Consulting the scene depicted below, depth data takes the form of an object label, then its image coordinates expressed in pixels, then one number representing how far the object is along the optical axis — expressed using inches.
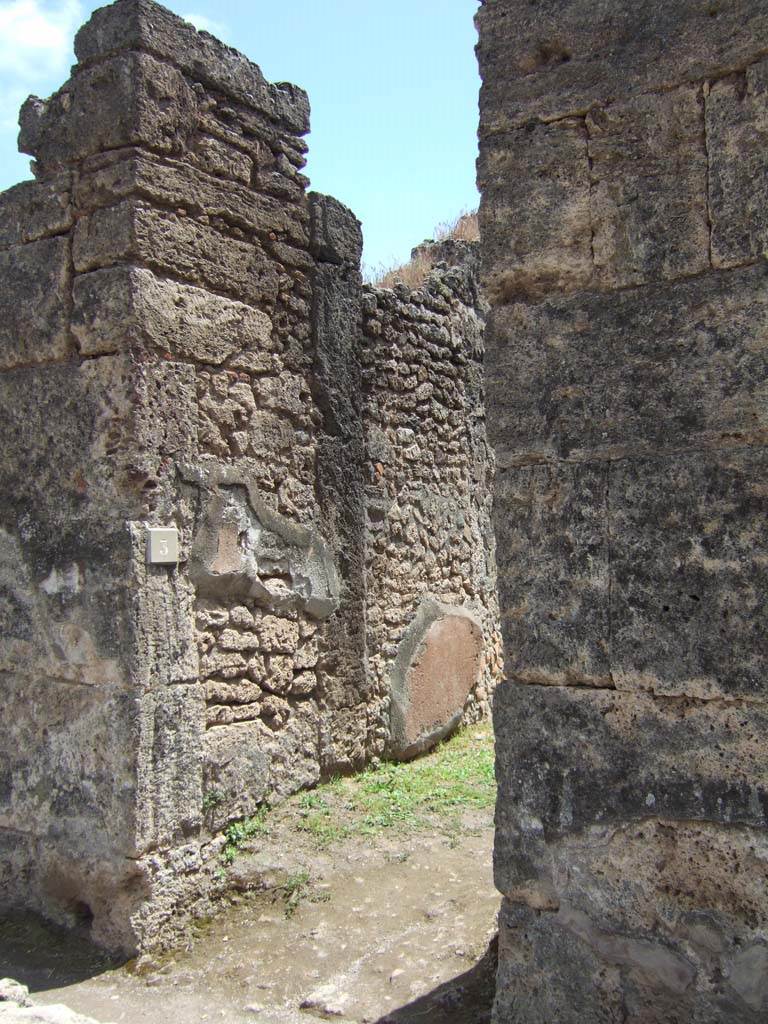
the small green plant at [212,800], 164.2
